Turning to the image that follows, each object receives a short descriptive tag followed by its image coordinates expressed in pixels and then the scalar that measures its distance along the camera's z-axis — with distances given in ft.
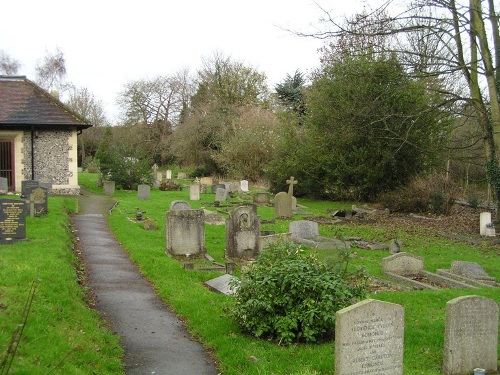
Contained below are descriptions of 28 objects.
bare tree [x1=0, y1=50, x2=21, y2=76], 199.82
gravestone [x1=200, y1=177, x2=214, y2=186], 130.31
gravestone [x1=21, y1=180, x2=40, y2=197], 75.36
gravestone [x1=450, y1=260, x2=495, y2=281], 41.86
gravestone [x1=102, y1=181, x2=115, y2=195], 103.55
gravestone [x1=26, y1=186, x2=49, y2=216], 58.80
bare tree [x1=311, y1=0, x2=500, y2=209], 53.72
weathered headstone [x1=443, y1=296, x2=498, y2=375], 22.80
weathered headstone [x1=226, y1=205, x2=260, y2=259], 46.85
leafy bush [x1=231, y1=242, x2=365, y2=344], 24.43
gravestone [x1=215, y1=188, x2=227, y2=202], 93.45
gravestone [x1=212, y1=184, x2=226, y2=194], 108.44
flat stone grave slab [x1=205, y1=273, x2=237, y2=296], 33.37
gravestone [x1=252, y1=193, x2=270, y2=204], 95.55
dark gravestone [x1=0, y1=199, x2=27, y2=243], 42.34
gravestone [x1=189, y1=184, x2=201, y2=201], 95.04
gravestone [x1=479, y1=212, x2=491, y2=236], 66.90
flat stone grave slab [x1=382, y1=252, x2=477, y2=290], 41.06
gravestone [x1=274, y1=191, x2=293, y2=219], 76.13
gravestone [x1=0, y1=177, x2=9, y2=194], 85.72
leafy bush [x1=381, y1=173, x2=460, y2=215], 86.58
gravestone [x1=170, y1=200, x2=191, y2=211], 52.49
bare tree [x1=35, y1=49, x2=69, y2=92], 191.21
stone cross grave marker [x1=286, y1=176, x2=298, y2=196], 91.03
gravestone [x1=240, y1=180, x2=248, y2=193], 115.34
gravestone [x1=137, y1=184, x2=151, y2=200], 93.15
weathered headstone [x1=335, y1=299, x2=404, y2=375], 20.08
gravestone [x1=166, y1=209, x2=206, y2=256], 45.47
